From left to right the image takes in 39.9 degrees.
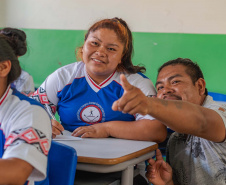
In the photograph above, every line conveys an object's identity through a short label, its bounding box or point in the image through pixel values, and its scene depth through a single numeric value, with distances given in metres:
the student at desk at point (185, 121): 1.09
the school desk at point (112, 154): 1.28
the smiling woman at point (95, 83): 1.88
